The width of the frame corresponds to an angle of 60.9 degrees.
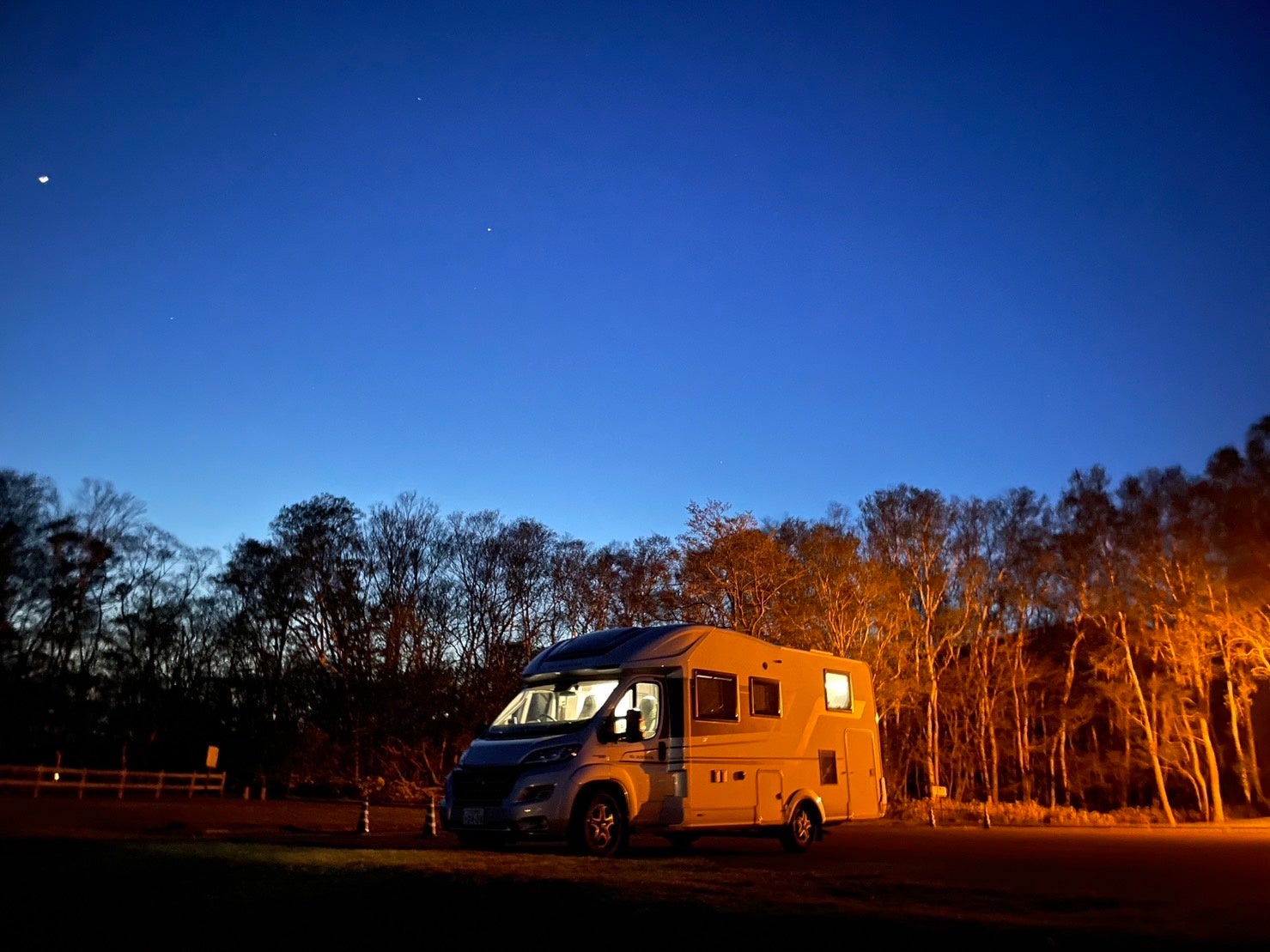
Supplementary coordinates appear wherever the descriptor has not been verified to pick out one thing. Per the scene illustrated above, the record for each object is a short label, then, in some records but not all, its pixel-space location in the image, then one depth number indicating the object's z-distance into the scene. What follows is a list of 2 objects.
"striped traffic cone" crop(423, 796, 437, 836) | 17.69
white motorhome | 13.69
